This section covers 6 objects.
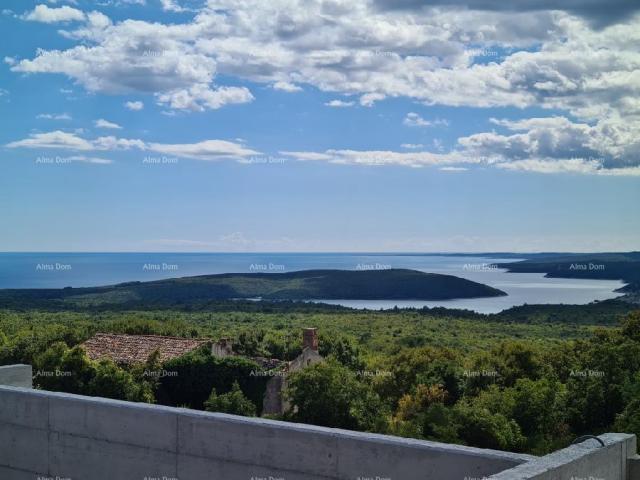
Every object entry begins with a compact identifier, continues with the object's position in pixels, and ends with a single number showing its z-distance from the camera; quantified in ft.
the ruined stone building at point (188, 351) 80.74
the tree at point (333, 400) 65.16
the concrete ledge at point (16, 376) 25.92
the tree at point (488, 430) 53.26
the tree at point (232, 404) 73.00
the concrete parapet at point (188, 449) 17.56
